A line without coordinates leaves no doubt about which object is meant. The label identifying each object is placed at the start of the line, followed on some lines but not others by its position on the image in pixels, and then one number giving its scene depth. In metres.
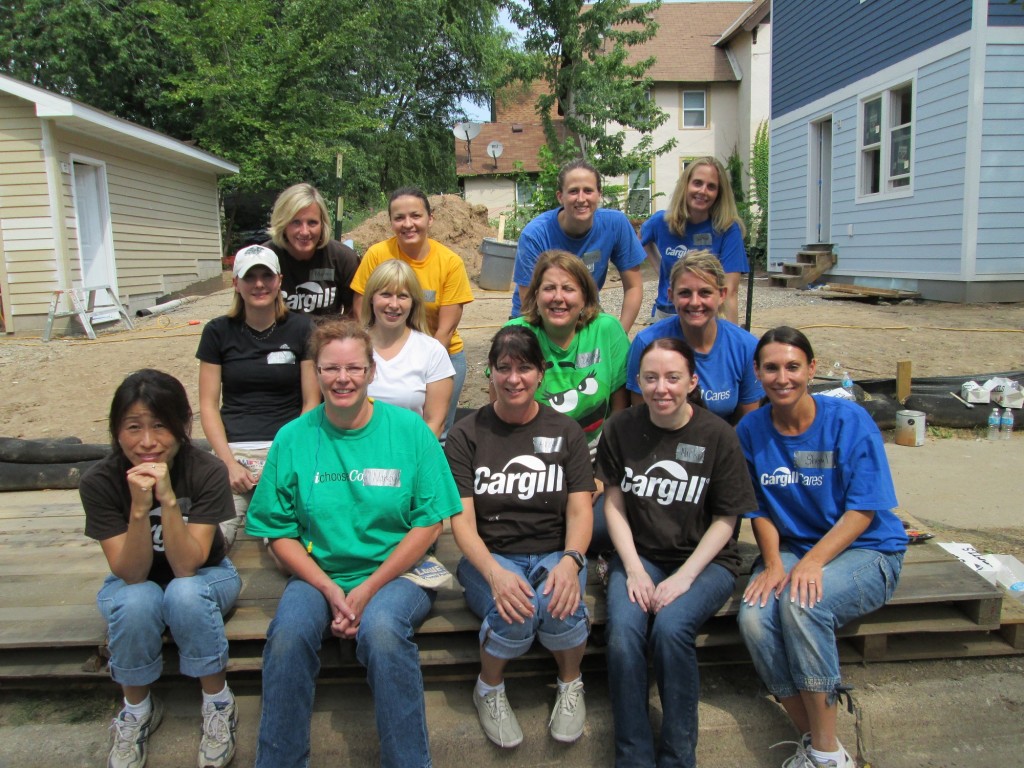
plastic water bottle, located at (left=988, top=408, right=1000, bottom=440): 5.36
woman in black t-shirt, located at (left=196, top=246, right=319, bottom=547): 3.21
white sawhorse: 10.34
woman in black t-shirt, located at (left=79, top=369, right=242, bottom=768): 2.34
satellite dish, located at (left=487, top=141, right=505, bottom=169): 24.55
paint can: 5.27
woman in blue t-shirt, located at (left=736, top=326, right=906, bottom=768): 2.32
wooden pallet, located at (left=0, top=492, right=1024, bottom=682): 2.55
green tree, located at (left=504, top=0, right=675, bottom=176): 17.67
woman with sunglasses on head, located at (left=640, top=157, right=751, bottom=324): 3.82
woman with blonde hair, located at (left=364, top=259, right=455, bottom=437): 3.19
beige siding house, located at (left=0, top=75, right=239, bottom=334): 10.61
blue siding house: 9.48
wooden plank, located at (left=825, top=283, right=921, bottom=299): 10.73
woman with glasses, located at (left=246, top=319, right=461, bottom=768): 2.37
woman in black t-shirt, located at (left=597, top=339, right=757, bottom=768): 2.31
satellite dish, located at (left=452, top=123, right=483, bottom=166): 23.38
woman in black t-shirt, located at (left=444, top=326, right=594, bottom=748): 2.42
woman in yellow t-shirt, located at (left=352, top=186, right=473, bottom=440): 3.70
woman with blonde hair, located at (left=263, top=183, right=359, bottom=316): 3.55
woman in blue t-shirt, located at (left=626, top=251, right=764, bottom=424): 2.96
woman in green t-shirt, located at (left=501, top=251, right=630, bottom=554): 3.03
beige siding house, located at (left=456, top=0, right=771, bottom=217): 22.92
